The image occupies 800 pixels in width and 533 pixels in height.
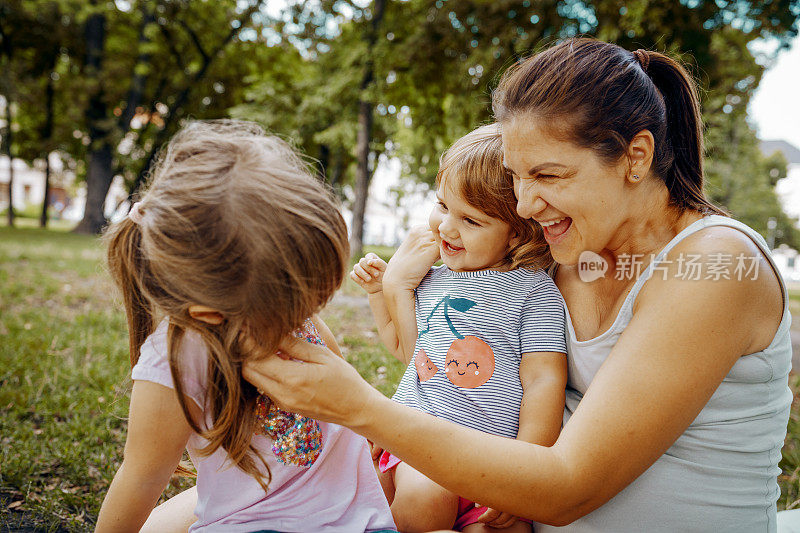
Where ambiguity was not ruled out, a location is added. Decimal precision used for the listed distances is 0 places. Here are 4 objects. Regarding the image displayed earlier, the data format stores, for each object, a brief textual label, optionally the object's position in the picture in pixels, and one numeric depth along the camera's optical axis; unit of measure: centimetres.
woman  140
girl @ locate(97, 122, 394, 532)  138
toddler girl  180
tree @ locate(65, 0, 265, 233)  1892
